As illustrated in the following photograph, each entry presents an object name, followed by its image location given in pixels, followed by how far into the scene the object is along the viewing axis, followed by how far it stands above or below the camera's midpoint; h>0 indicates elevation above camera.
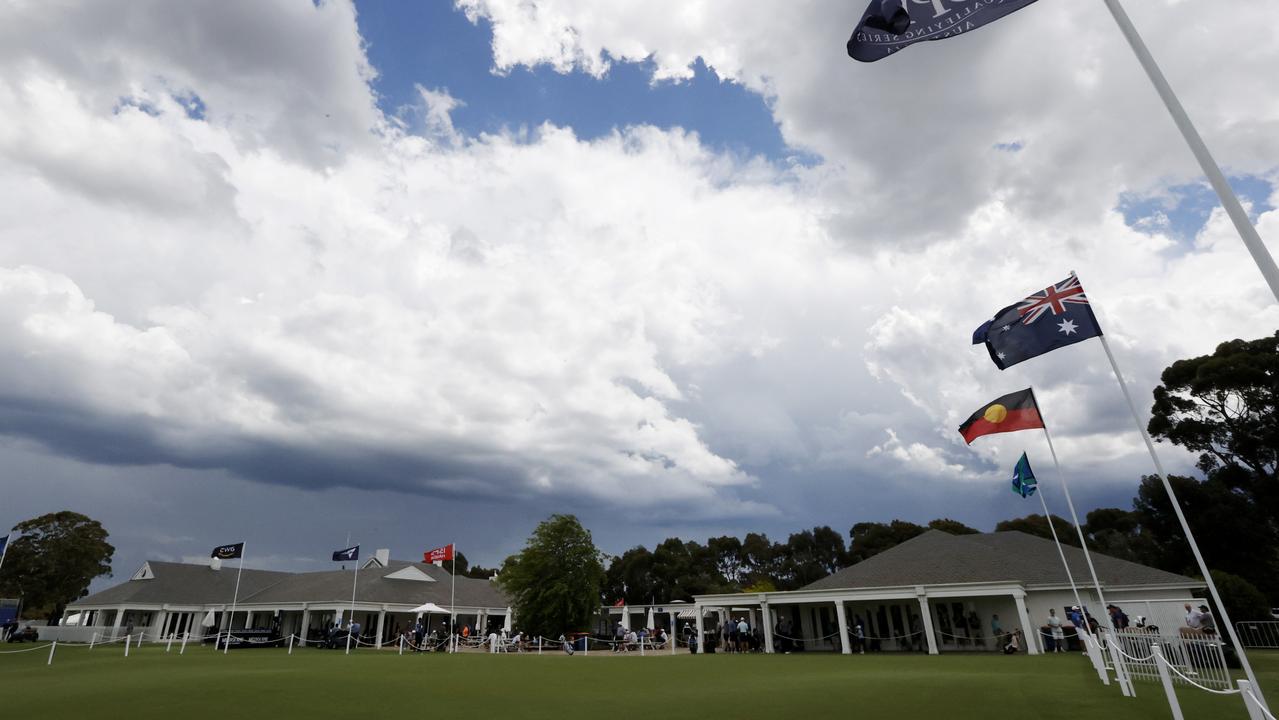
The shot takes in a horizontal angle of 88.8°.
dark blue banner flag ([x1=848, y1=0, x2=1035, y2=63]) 7.27 +6.13
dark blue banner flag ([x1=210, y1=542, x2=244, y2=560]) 43.01 +4.76
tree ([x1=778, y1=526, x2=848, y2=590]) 94.31 +6.52
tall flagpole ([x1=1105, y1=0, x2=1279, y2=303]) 5.61 +3.81
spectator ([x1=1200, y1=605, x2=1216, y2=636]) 17.51 -0.96
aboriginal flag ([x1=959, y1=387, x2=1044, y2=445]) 15.34 +4.02
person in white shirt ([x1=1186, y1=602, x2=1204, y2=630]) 17.25 -0.78
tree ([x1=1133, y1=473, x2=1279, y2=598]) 40.34 +3.11
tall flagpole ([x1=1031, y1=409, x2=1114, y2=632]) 14.58 +1.88
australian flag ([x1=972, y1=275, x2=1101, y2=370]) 11.24 +4.53
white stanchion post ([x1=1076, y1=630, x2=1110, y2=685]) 14.12 -1.39
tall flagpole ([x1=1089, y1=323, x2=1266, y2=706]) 6.76 +0.23
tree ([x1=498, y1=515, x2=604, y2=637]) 44.66 +2.36
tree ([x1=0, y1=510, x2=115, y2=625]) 62.38 +6.92
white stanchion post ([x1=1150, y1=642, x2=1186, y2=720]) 8.26 -1.16
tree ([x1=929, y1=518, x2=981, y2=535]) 80.88 +8.30
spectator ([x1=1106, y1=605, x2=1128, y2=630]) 28.00 -1.14
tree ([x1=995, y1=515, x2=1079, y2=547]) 70.51 +7.53
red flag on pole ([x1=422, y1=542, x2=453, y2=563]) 45.07 +4.26
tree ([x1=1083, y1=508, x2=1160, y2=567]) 62.37 +5.71
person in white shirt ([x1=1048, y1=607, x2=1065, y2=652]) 28.94 -1.60
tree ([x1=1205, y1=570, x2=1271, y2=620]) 27.84 -0.58
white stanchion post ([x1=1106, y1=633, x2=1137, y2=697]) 11.91 -1.39
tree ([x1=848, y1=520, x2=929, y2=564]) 83.12 +7.76
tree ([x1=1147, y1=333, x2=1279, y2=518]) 37.91 +9.86
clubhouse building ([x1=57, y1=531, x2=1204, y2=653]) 31.53 +0.57
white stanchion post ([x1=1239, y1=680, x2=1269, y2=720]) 5.72 -0.99
